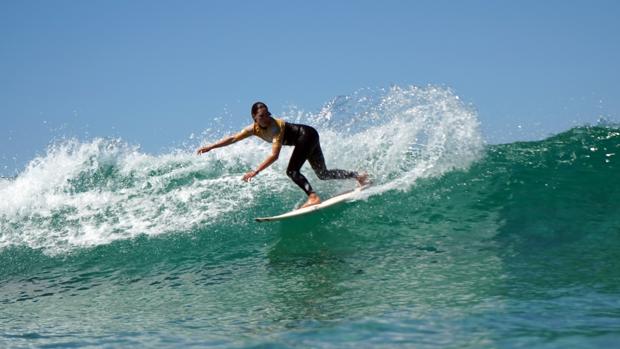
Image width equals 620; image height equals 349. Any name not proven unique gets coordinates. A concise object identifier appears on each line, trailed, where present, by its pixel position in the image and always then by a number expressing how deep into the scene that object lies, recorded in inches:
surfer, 662.5
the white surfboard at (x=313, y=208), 694.7
